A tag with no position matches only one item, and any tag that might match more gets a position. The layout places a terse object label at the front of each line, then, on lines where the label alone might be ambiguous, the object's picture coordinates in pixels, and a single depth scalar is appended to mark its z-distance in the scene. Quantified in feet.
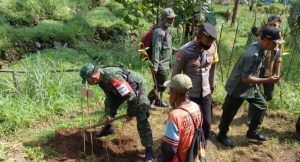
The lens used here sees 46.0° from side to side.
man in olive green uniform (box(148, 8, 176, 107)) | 17.97
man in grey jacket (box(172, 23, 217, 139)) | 13.39
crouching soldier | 13.62
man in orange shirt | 9.50
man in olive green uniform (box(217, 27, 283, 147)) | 13.82
